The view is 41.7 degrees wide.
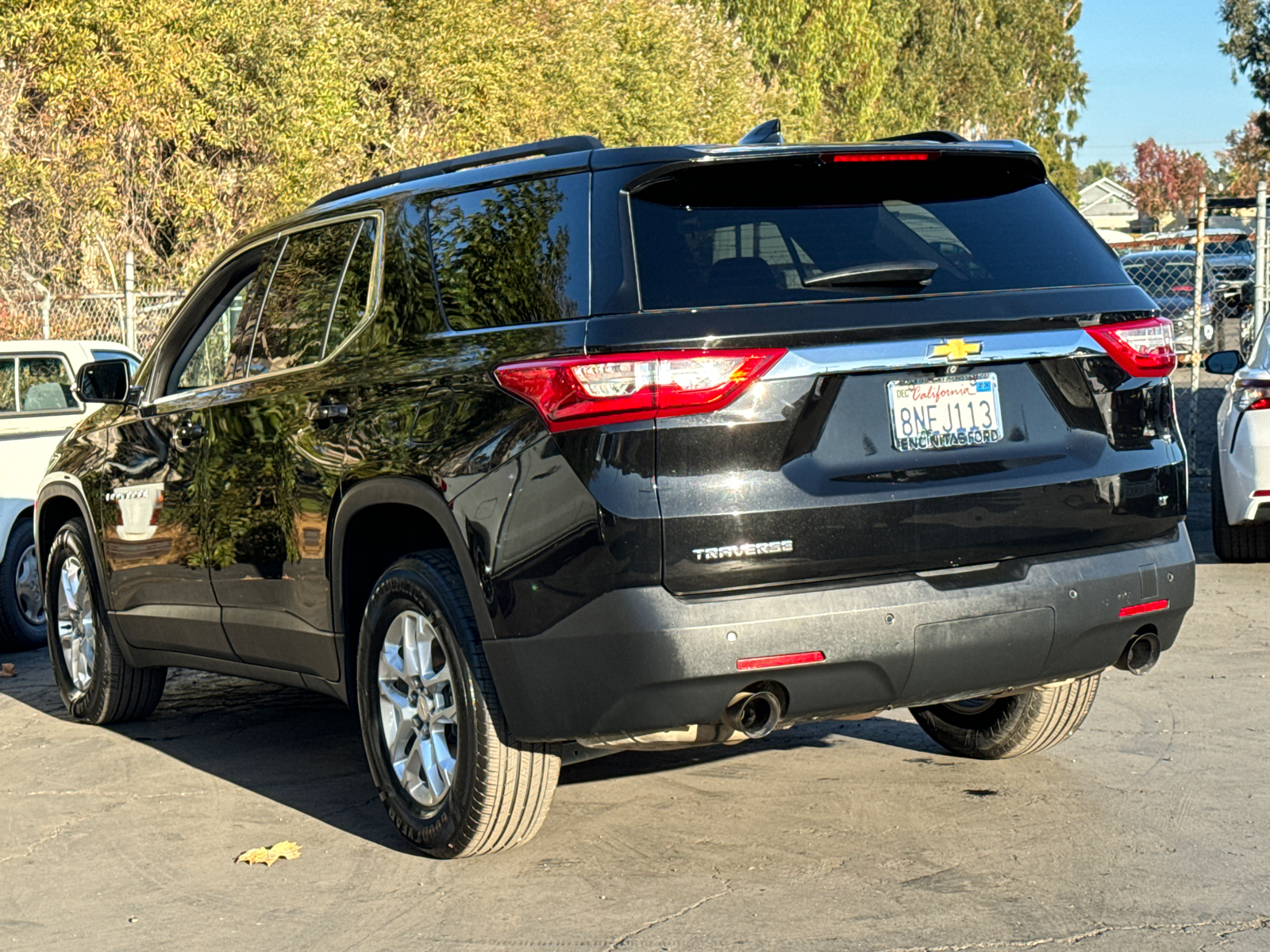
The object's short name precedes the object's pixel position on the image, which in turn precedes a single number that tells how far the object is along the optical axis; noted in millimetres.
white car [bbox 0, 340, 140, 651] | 9023
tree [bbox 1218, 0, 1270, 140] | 61406
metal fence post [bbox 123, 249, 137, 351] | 14281
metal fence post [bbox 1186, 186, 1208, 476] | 13141
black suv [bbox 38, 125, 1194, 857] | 3930
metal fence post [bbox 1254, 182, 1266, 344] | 13188
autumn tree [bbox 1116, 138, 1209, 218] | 118188
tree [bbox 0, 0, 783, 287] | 19078
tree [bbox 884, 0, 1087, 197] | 57281
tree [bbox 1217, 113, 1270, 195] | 89062
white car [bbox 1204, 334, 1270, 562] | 8898
